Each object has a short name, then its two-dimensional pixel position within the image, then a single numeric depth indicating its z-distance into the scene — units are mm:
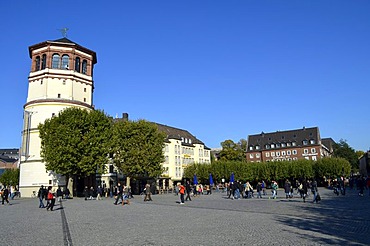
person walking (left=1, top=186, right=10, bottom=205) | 33650
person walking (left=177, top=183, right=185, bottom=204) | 28825
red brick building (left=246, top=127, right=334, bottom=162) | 104188
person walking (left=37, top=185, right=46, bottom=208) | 27000
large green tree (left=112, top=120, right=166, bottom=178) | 50375
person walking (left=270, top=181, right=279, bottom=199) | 35294
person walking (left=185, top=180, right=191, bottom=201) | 33406
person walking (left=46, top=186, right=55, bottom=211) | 24438
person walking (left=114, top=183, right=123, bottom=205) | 29619
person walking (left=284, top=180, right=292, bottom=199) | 33053
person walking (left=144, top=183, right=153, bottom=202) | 33688
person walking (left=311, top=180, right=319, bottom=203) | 26234
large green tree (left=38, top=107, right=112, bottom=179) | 41906
